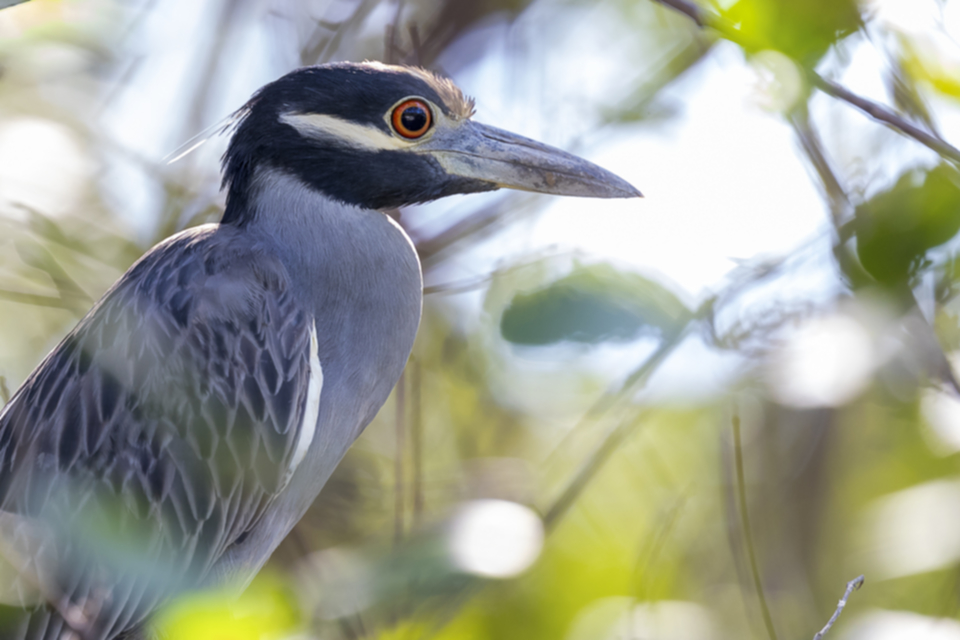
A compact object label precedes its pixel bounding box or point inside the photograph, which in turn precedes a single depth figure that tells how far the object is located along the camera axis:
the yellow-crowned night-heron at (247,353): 6.21
